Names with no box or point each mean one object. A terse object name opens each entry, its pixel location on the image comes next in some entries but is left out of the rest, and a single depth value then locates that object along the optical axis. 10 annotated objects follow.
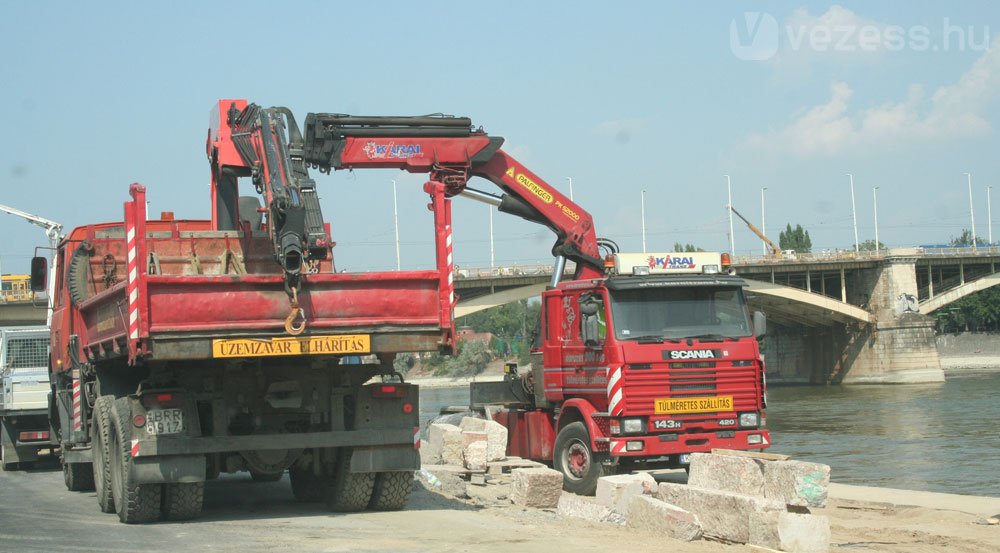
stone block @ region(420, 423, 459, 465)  14.34
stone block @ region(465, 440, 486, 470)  13.74
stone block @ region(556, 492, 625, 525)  10.11
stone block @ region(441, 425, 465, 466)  14.02
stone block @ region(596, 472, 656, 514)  10.12
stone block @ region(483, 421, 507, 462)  14.17
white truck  18.72
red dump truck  9.31
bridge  63.53
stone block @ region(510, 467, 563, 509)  11.77
